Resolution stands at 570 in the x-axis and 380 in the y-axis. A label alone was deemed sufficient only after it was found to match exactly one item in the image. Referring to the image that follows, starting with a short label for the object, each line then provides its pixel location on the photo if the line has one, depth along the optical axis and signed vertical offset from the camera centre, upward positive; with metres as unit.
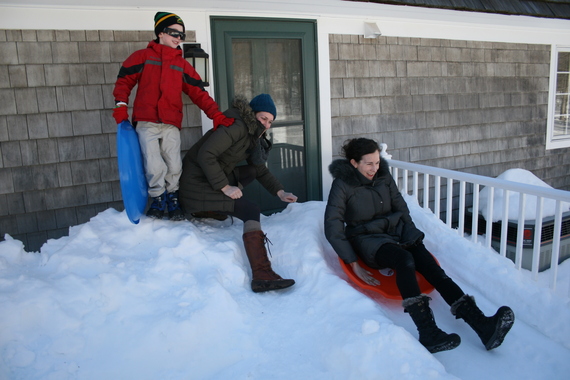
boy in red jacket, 3.05 +0.11
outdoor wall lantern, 3.66 +0.48
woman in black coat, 2.31 -0.82
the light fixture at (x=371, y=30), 4.50 +0.79
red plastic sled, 2.68 -1.10
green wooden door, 3.93 +0.29
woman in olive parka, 2.89 -0.38
